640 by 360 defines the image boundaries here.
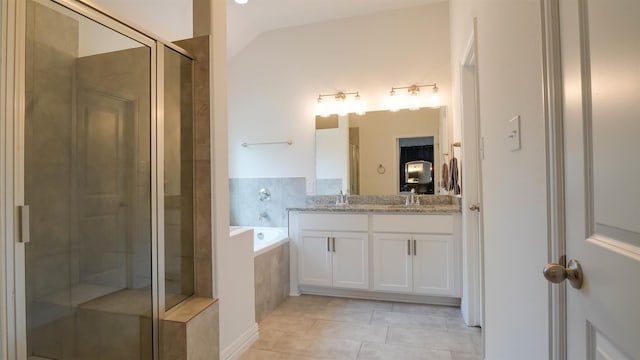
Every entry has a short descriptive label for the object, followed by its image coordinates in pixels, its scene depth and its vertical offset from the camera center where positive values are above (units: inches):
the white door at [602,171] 22.1 +0.8
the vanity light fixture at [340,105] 136.6 +33.8
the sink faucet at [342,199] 136.1 -6.1
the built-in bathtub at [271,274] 101.9 -30.2
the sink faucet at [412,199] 128.7 -6.1
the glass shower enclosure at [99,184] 47.0 +0.6
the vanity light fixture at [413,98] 128.0 +34.3
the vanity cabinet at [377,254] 110.3 -25.3
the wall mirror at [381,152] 129.0 +13.5
